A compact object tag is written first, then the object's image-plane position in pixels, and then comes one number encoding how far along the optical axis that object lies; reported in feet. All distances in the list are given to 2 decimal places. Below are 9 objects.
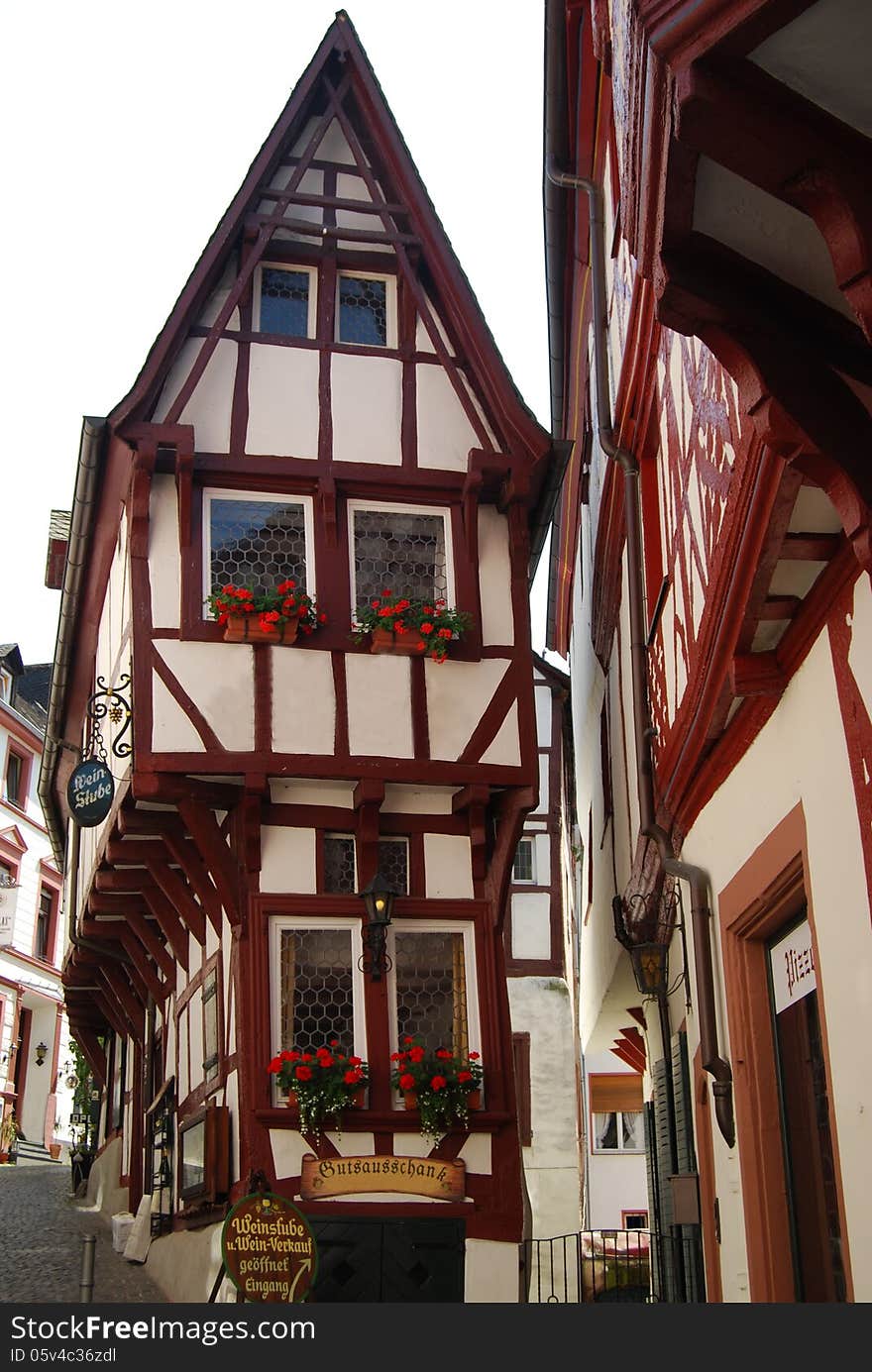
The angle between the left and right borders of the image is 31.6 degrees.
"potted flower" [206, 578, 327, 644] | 39.34
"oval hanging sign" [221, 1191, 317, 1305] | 30.63
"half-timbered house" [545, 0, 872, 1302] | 13.17
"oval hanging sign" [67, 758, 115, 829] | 38.63
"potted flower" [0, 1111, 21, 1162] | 104.22
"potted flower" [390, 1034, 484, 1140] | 37.37
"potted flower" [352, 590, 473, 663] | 40.14
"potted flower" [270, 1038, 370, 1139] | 36.78
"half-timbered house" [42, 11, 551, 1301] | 38.11
